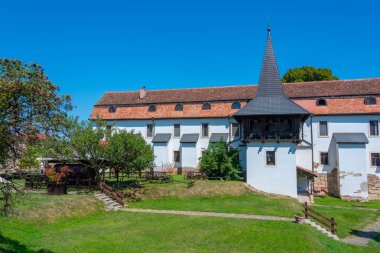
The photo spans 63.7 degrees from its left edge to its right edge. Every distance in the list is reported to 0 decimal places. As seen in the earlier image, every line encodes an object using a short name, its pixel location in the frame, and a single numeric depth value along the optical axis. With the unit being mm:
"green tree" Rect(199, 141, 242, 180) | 27562
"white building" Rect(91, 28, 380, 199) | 26922
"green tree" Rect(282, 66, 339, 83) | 46594
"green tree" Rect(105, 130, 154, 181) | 22078
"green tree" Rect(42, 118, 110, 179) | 21172
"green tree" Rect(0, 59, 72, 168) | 8023
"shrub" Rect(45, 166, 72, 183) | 20705
